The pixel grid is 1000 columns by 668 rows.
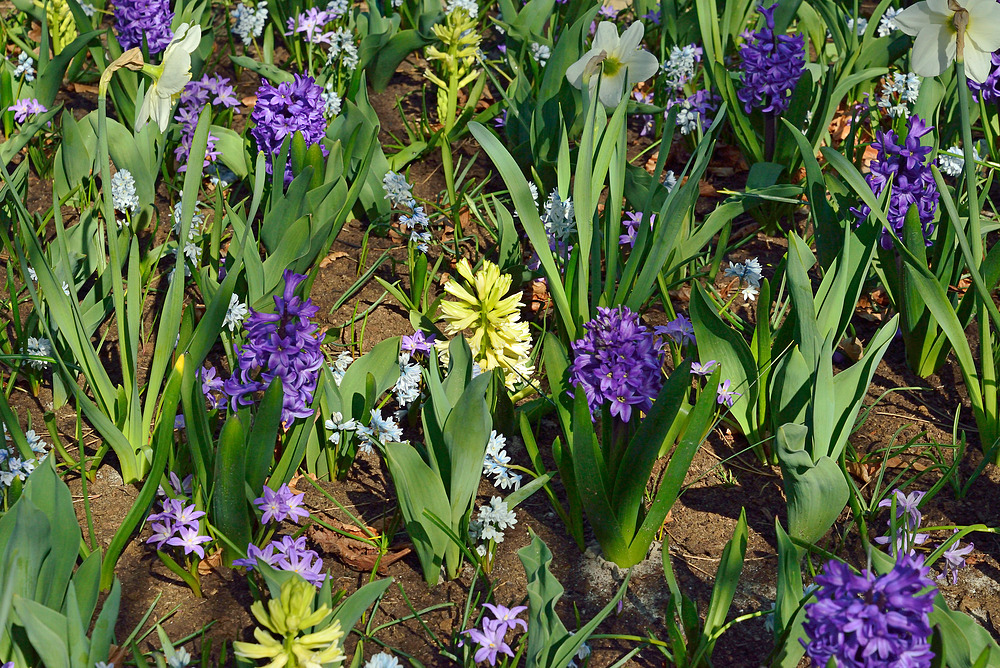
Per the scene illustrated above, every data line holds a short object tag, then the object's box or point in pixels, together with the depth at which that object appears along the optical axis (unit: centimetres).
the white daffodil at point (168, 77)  214
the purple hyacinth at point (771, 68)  257
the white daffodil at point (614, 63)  227
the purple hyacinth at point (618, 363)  213
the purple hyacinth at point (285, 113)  248
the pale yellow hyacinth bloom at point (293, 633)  196
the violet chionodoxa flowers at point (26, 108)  267
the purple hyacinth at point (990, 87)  258
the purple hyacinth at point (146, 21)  267
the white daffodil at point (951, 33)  216
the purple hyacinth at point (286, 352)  215
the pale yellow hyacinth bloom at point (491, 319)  219
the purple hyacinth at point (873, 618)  195
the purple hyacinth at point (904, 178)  236
